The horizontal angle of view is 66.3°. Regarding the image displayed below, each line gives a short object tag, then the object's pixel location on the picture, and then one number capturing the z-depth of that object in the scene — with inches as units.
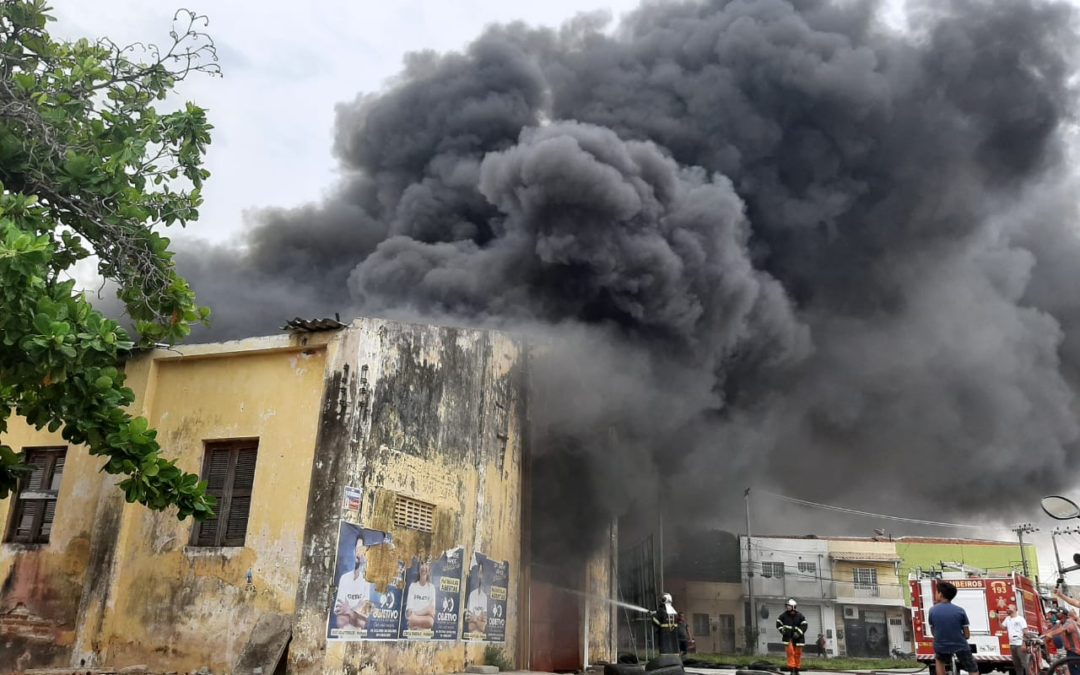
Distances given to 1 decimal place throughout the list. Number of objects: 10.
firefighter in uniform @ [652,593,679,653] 489.4
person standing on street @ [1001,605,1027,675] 451.8
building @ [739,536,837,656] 1615.4
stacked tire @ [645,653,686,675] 400.5
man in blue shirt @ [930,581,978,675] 301.9
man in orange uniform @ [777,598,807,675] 480.1
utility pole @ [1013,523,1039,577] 1182.3
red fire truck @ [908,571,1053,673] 546.3
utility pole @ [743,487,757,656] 1408.2
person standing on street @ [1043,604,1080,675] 349.4
